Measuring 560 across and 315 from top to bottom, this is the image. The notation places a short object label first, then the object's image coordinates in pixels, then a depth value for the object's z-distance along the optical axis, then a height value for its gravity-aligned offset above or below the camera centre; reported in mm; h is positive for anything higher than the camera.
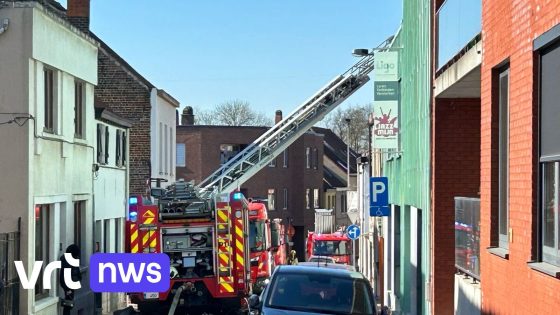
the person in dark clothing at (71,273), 19281 -2398
